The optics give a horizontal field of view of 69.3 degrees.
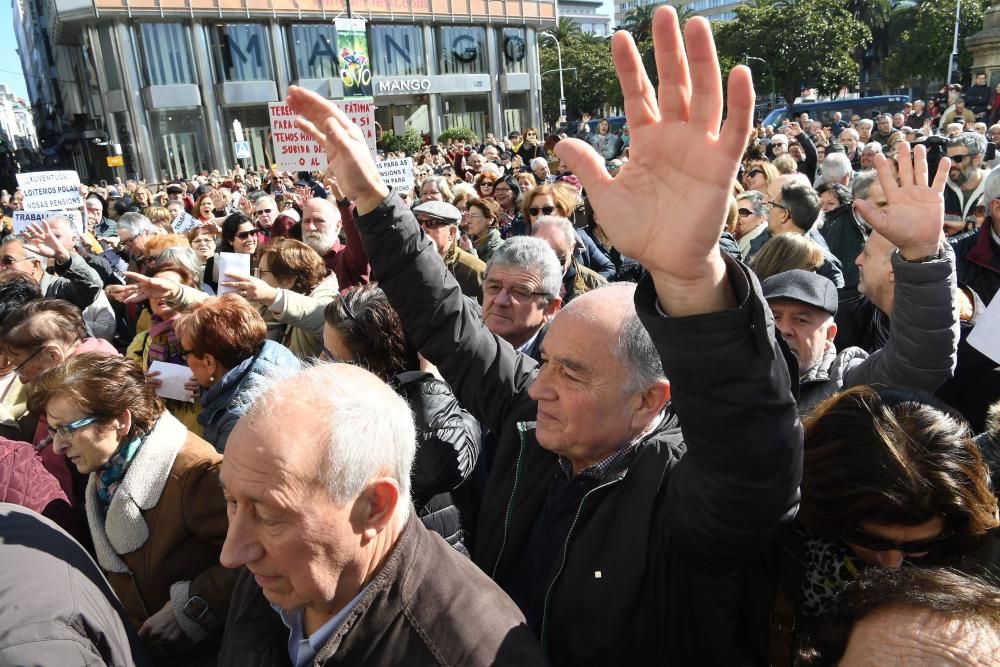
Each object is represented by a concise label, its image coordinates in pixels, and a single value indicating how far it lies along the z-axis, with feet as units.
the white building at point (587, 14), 389.39
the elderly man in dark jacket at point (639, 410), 3.86
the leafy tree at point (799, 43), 151.02
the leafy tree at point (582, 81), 183.86
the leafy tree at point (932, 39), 173.17
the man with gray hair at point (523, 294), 10.30
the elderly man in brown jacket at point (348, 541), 4.54
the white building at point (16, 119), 350.70
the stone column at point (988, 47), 63.67
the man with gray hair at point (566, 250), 14.35
